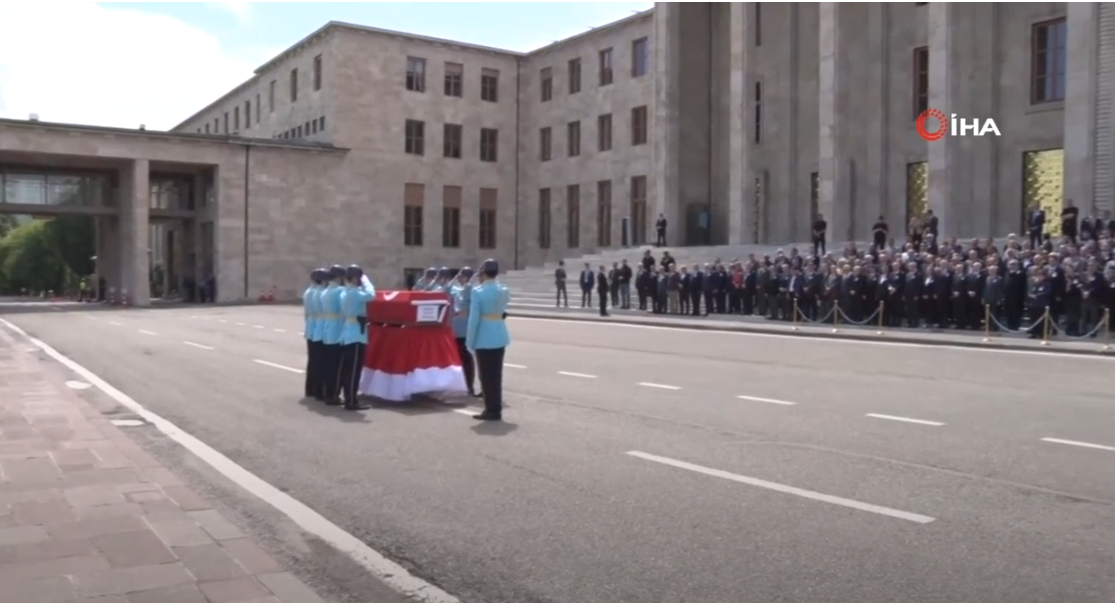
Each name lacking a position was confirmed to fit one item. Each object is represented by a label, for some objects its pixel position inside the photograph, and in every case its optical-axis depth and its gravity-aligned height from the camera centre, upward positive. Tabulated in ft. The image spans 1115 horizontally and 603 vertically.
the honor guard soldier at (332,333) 40.86 -2.43
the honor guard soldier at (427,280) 47.39 -0.24
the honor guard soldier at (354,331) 39.88 -2.30
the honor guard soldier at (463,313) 43.52 -1.65
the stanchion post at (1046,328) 68.23 -3.32
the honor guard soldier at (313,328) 42.24 -2.35
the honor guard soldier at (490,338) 36.45 -2.30
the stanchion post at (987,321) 71.92 -3.05
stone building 110.22 +20.47
